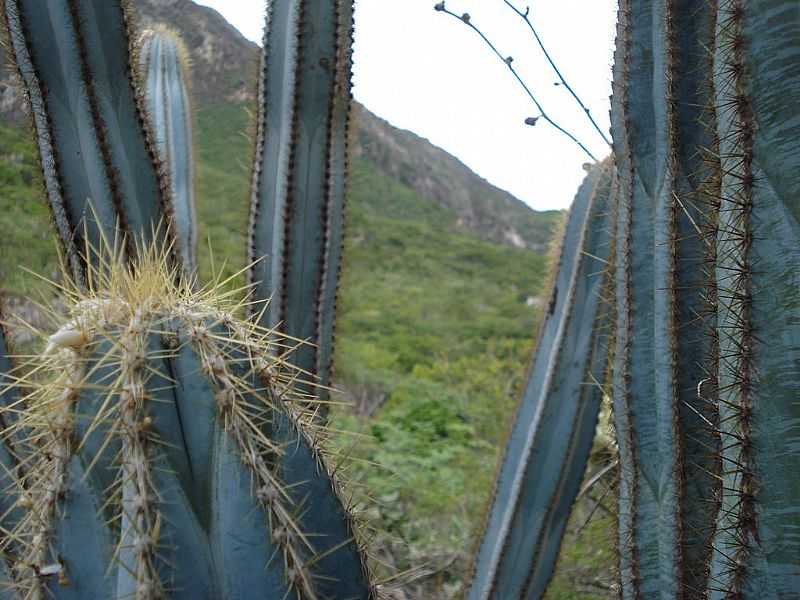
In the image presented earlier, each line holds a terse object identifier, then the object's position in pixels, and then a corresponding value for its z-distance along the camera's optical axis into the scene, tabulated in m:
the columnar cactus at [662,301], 0.67
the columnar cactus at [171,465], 0.49
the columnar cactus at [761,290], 0.49
